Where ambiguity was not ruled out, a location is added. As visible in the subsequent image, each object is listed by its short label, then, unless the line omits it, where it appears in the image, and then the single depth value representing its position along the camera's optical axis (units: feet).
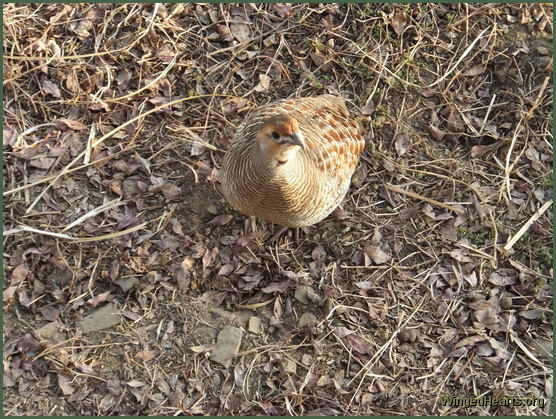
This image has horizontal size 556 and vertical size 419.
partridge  8.43
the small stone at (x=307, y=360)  10.46
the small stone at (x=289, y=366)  10.28
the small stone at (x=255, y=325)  10.69
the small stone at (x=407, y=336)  10.66
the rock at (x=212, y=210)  11.59
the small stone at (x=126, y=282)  10.91
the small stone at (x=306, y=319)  10.77
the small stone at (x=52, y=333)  10.53
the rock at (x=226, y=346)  10.41
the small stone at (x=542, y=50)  12.41
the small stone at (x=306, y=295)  10.93
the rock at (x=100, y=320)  10.66
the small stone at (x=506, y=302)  11.05
